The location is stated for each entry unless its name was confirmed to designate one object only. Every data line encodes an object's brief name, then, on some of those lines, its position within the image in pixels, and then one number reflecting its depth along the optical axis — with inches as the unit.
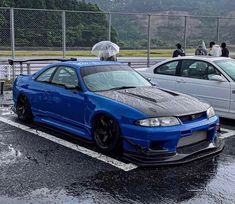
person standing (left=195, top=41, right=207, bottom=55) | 450.6
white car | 246.4
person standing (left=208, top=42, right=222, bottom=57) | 458.0
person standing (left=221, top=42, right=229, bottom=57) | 462.6
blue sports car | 163.1
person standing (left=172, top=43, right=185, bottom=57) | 427.5
